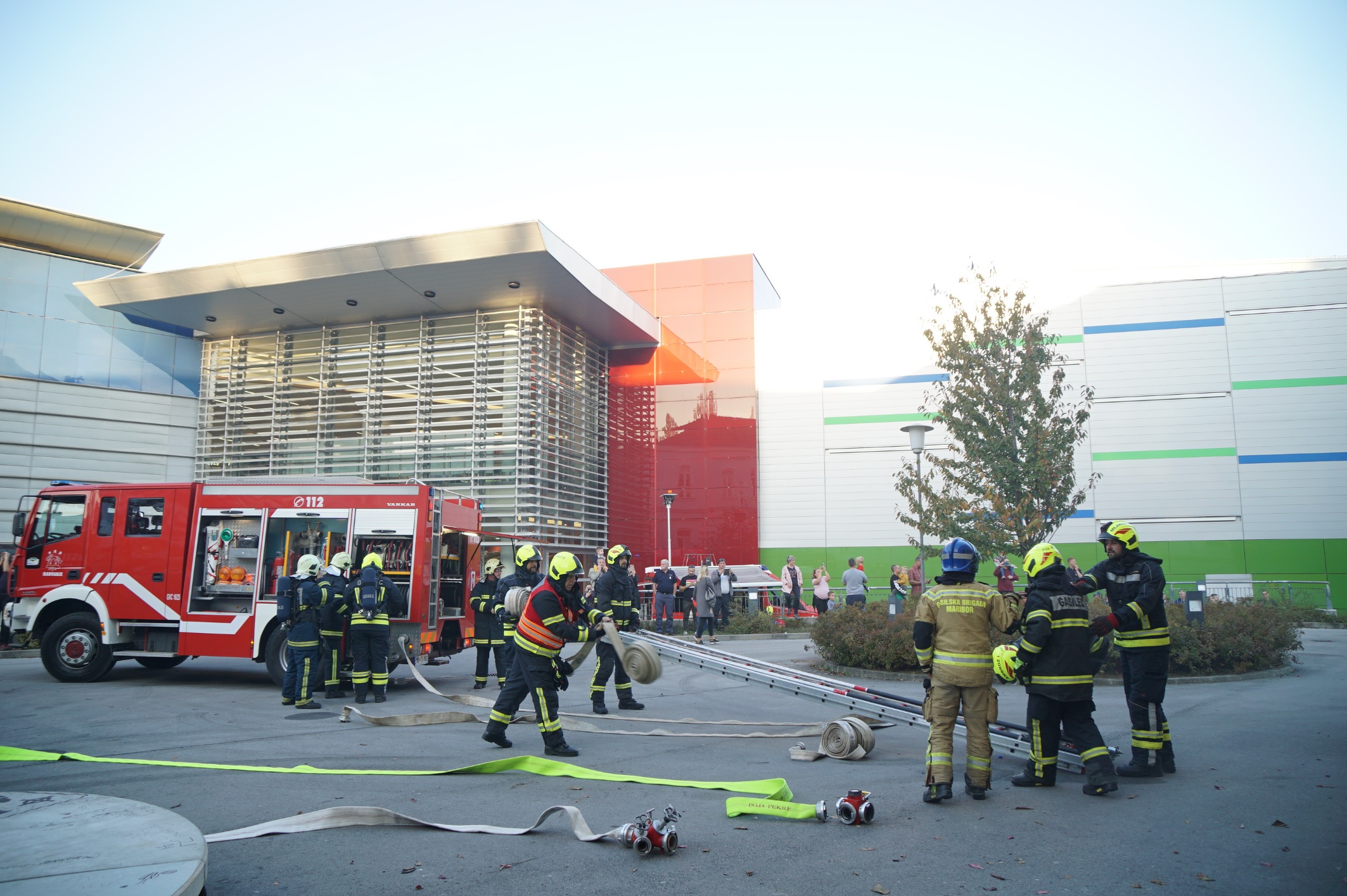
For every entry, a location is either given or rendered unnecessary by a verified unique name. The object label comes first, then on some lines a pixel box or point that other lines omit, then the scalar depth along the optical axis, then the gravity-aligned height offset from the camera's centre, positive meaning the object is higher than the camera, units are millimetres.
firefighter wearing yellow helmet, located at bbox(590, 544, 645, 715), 10094 -726
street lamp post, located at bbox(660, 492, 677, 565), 25031 +1112
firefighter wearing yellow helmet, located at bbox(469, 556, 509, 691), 11664 -1053
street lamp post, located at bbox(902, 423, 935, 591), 16891 +2245
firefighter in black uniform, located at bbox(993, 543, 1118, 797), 5895 -855
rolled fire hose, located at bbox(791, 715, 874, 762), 7176 -1663
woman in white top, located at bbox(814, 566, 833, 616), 20297 -1048
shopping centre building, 22719 +4672
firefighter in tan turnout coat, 5816 -788
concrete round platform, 3420 -1366
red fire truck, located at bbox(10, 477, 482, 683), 12062 -137
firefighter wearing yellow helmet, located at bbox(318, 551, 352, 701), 11016 -837
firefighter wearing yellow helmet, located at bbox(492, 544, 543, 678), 9477 -372
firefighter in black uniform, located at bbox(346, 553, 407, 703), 10805 -1016
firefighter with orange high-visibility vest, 7395 -906
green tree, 15773 +2233
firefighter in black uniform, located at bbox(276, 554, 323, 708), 10445 -1008
